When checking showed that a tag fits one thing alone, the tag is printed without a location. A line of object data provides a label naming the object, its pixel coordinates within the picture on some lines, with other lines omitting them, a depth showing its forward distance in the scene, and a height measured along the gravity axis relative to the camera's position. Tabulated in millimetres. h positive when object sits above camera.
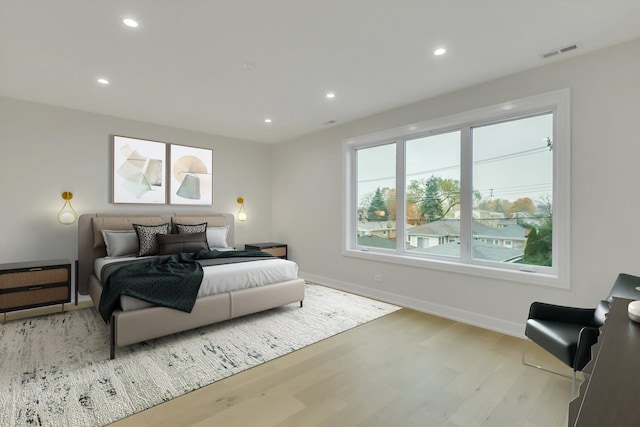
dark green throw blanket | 2678 -640
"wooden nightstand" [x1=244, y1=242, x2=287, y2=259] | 5508 -612
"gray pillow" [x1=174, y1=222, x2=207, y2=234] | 4551 -225
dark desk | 613 -406
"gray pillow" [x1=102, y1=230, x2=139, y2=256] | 4059 -397
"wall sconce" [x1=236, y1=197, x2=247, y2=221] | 5727 +37
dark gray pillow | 4080 -413
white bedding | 3062 -689
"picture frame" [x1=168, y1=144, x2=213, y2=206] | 4984 +631
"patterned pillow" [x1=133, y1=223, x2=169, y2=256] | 4086 -365
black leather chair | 1938 -802
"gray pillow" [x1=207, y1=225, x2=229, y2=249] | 4801 -381
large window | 2961 +273
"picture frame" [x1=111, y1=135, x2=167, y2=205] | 4484 +633
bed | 2646 -829
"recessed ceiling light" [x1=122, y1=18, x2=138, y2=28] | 2238 +1396
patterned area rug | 1954 -1211
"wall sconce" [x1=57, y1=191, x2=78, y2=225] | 4004 -13
